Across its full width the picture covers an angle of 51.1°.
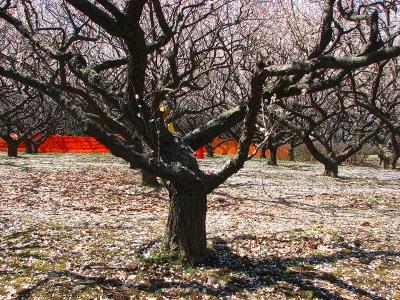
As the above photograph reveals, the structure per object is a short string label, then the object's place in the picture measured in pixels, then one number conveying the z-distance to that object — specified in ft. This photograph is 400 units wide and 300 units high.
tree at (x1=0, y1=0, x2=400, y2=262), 14.73
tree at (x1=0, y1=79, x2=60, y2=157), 74.94
